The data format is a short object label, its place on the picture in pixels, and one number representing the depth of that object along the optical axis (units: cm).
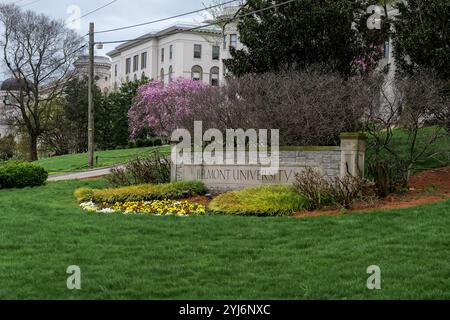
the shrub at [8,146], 7569
